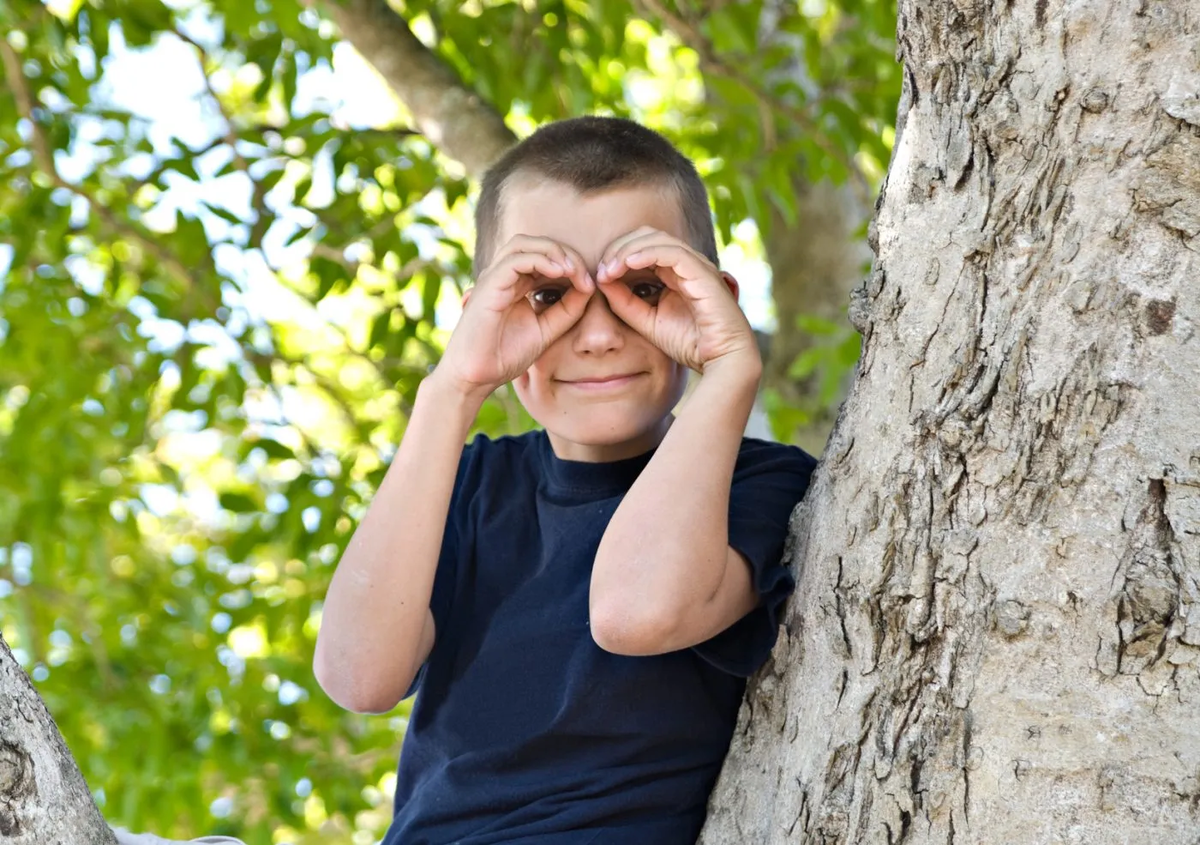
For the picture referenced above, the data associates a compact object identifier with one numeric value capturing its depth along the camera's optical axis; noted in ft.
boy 6.12
